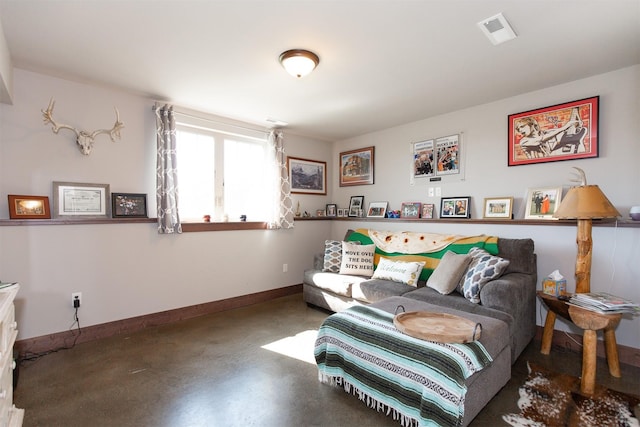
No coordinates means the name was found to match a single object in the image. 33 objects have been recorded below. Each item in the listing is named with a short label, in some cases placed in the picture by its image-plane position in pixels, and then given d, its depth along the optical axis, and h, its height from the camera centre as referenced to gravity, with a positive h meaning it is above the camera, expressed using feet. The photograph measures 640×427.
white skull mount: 8.48 +2.50
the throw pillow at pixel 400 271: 10.31 -2.21
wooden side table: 6.56 -2.87
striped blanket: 5.08 -3.05
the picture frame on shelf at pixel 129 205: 9.87 +0.21
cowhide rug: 5.70 -4.09
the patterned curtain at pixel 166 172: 10.50 +1.41
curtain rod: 10.68 +3.74
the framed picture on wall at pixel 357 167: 15.05 +2.32
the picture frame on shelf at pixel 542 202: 9.37 +0.25
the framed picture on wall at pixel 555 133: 8.87 +2.46
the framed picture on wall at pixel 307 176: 15.17 +1.86
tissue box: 7.93 -2.12
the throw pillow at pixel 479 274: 8.39 -1.87
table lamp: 7.30 -0.10
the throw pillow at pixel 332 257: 12.49 -2.00
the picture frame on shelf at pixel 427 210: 12.58 -0.01
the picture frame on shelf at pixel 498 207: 10.40 +0.09
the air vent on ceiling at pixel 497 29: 6.23 +3.98
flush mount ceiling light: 7.39 +3.84
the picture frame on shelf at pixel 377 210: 14.29 +0.00
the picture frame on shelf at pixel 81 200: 8.95 +0.35
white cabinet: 4.47 -2.39
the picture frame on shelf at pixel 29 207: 8.21 +0.13
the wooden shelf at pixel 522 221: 8.06 -0.42
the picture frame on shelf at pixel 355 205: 15.40 +0.27
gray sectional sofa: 6.05 -2.64
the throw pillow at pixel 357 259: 11.94 -2.02
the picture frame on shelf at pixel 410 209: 12.99 +0.04
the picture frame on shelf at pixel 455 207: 11.52 +0.11
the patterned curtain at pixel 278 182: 13.75 +1.33
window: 11.69 +1.59
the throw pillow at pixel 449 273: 9.04 -1.97
